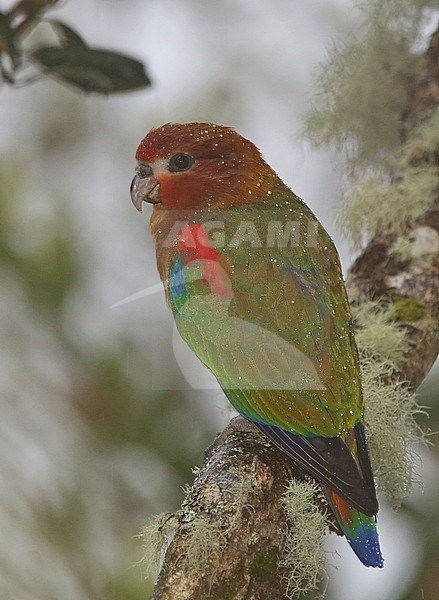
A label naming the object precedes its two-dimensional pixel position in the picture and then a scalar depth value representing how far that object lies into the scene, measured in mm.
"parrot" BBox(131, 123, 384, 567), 4695
